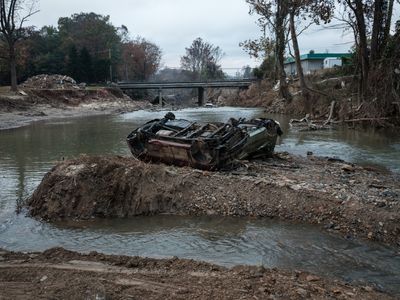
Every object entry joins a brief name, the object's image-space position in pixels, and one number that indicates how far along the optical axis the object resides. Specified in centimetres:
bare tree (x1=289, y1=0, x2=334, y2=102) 3075
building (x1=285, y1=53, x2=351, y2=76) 7282
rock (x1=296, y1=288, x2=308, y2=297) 553
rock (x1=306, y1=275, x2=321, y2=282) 620
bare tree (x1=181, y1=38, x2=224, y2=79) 12002
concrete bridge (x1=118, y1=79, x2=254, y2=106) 7762
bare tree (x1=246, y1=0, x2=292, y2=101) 4375
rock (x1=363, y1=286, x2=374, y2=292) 600
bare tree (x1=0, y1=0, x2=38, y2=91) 4522
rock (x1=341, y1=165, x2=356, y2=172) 1299
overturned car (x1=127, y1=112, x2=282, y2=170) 1194
